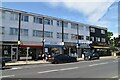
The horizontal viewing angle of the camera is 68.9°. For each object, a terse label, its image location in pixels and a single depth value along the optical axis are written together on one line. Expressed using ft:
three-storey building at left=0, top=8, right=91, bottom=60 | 45.02
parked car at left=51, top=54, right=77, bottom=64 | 40.84
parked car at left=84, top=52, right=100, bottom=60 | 52.94
